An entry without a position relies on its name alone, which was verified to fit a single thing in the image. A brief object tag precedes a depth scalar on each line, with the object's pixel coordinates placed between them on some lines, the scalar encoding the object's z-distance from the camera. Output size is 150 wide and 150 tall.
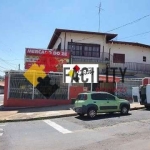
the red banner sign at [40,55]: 16.67
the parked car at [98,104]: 10.50
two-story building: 19.11
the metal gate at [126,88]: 15.93
